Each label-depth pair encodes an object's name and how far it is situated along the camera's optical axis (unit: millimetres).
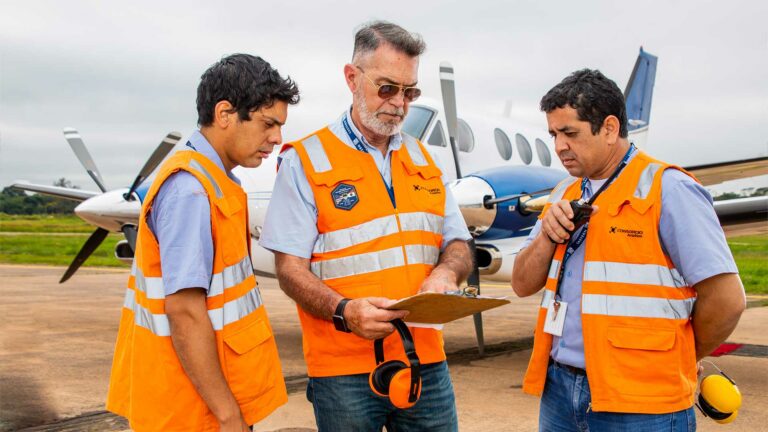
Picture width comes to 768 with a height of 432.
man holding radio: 2340
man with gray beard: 2584
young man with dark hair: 2117
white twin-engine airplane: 7375
